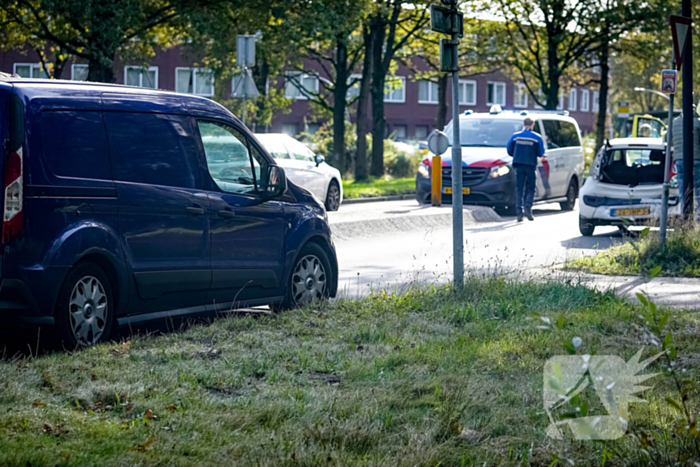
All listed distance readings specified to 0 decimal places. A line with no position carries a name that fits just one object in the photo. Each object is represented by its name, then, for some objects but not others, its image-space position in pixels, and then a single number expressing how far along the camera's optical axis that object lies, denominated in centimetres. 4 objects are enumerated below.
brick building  5553
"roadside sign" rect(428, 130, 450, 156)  1950
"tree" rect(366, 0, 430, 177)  3275
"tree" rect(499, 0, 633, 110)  4194
